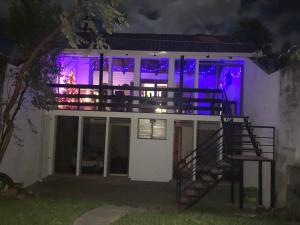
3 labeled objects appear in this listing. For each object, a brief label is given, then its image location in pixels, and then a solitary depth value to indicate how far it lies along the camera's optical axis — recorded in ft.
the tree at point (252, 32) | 63.32
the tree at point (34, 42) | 25.26
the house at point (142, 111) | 35.23
